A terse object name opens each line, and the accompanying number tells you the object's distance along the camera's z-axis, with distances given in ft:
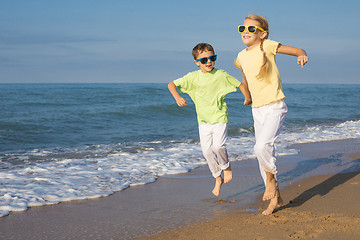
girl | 12.97
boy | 15.01
